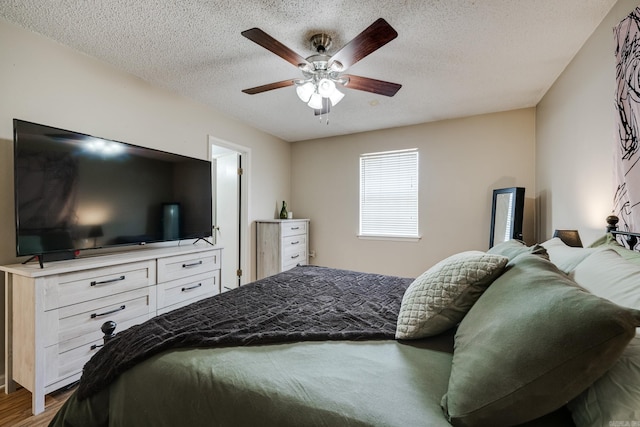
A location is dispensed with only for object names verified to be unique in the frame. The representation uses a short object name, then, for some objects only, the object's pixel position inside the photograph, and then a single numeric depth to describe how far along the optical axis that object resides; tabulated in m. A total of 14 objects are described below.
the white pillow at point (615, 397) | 0.54
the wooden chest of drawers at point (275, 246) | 3.81
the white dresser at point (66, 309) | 1.60
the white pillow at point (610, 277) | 0.78
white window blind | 3.87
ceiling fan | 1.51
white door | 3.96
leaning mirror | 2.90
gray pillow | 1.06
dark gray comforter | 1.05
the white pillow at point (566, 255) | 1.20
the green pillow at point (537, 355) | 0.56
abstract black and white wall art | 1.29
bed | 0.59
